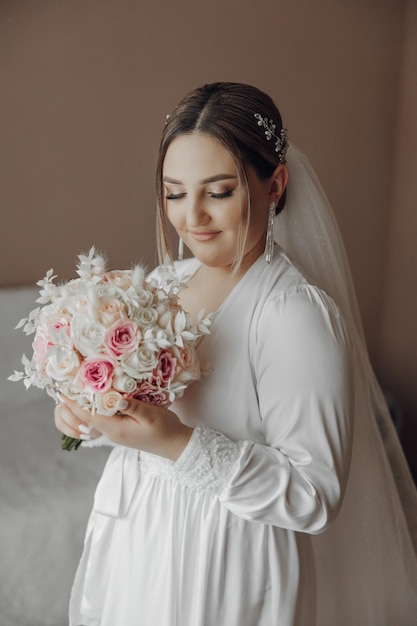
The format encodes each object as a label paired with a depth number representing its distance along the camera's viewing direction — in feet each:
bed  7.03
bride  3.81
